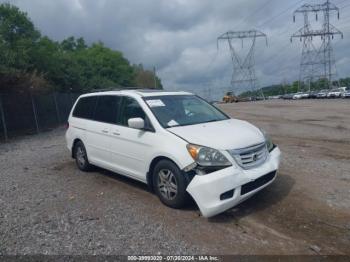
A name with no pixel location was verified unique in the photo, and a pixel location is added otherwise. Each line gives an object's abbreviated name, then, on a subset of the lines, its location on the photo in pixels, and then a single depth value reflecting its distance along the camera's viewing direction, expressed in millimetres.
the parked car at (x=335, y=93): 51928
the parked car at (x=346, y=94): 48431
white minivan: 4359
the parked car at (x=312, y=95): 59750
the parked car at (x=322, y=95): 56469
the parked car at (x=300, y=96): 62928
